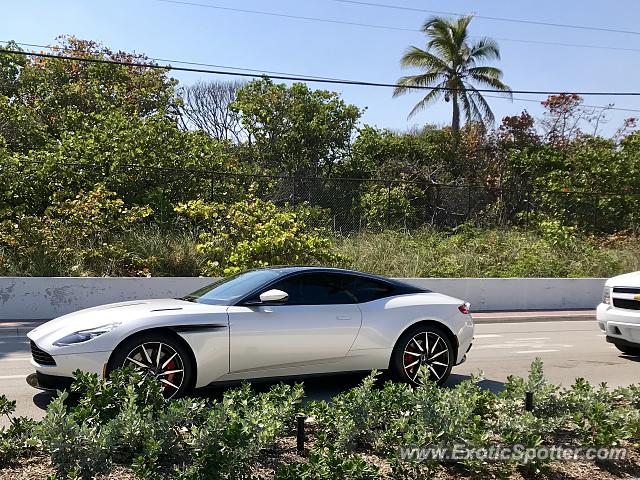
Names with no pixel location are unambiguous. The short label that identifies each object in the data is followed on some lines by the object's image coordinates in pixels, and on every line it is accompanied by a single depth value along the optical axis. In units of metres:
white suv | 10.00
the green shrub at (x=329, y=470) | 3.86
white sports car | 6.22
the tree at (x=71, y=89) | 23.64
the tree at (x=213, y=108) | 45.53
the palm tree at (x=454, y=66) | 31.91
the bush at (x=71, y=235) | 15.31
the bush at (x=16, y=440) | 4.30
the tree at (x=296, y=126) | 28.53
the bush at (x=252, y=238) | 15.91
